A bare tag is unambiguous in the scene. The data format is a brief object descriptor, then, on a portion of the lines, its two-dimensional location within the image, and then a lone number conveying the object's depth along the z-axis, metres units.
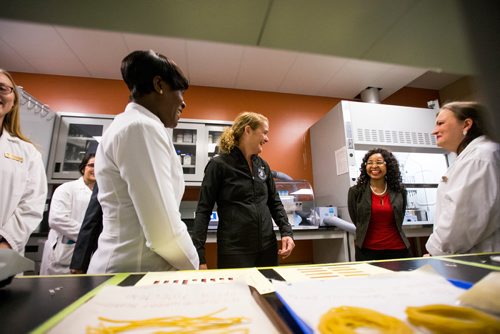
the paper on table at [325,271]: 0.57
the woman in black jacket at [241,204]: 1.29
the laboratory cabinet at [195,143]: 2.76
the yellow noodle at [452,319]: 0.27
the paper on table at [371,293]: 0.34
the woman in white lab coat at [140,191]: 0.65
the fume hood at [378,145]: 2.71
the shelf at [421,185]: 2.92
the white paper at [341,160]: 2.66
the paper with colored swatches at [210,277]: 0.52
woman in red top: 1.74
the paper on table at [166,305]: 0.32
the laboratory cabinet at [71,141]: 2.53
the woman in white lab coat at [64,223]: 1.79
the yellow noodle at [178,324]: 0.30
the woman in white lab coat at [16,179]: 1.15
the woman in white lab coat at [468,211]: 0.94
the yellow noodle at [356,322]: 0.28
